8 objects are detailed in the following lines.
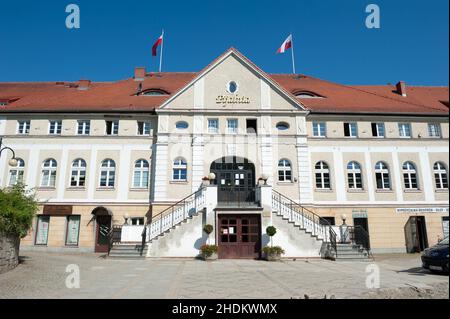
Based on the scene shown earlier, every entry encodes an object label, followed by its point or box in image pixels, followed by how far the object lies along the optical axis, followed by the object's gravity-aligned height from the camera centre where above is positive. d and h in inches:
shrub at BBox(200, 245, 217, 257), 675.4 -48.3
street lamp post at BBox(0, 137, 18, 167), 541.8 +109.4
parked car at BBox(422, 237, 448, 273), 463.2 -47.5
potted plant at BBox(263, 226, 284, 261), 681.0 -51.7
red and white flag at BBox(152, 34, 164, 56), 1179.9 +667.5
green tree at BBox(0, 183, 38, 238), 460.8 +24.9
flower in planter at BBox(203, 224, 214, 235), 701.3 -3.5
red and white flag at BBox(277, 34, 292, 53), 1073.5 +605.4
